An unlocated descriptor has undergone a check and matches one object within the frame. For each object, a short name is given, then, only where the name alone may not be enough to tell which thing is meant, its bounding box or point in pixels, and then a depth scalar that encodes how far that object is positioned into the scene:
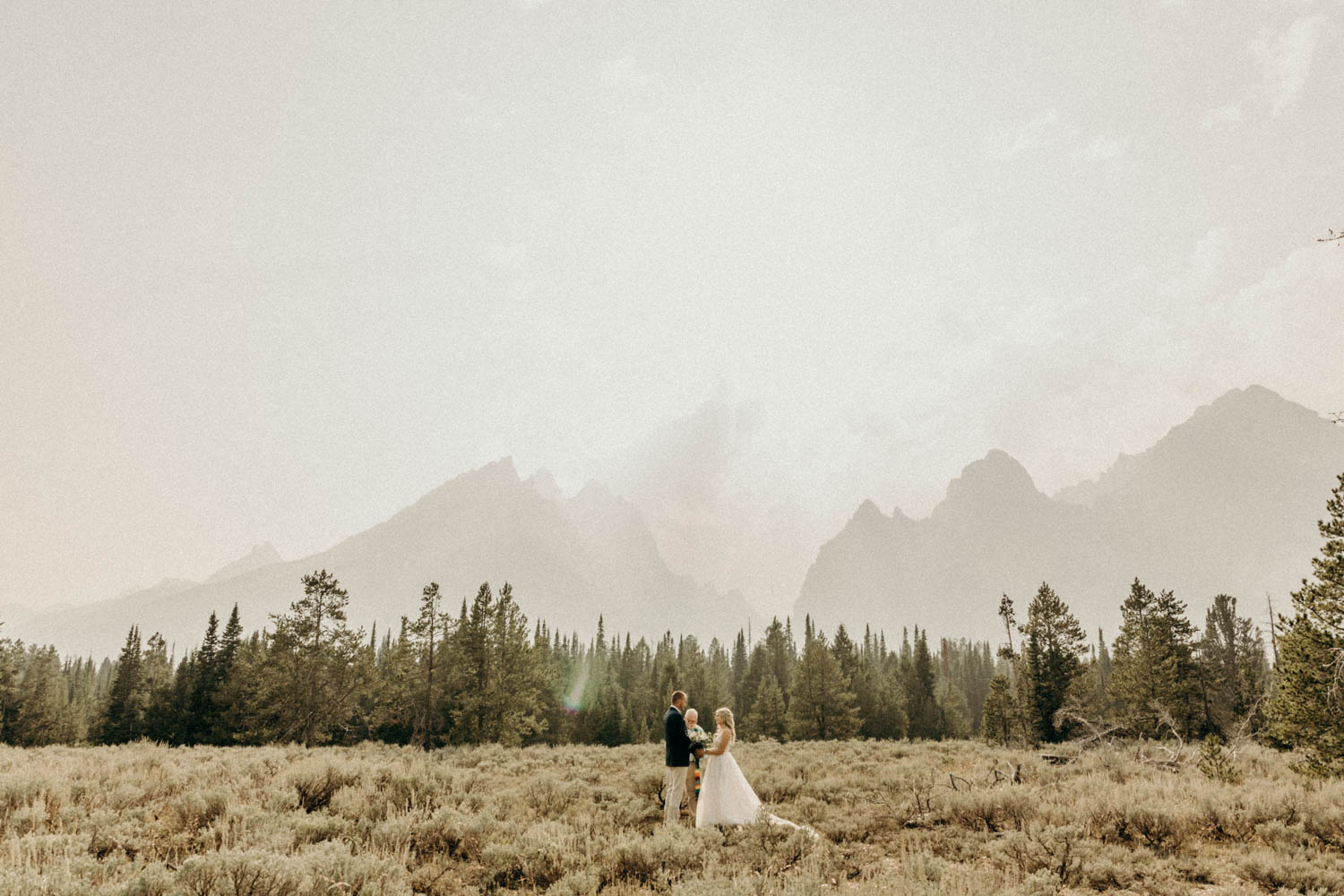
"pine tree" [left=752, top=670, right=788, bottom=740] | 57.62
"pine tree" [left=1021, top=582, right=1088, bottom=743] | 36.97
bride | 10.54
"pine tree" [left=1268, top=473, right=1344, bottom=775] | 14.48
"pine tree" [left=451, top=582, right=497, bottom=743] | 38.81
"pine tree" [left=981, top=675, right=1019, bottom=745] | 43.25
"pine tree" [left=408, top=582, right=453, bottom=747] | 40.62
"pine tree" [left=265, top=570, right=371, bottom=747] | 34.47
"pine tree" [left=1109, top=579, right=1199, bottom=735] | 35.97
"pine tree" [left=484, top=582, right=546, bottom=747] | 39.06
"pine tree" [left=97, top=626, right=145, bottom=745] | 47.72
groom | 11.04
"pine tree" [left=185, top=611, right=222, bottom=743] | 41.50
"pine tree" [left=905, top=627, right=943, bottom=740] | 60.72
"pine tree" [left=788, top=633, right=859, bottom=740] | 48.69
